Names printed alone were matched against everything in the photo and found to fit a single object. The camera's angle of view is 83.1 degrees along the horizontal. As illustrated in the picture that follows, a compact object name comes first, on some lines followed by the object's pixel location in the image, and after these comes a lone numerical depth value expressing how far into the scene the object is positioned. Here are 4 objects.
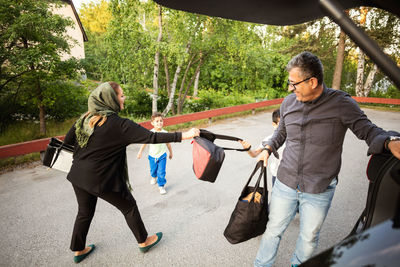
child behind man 3.30
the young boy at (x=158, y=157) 4.25
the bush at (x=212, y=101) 14.04
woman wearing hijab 2.31
